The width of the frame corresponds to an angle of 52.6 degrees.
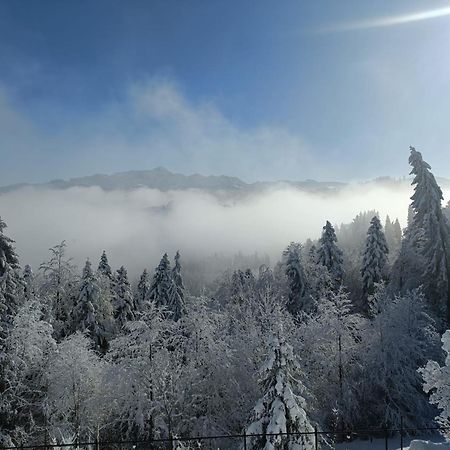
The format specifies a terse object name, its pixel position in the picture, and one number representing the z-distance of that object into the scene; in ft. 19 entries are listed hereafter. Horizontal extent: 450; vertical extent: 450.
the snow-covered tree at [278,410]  57.21
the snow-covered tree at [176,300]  199.71
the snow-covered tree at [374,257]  179.93
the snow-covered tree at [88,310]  140.15
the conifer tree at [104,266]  198.59
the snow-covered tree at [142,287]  241.96
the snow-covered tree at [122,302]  179.57
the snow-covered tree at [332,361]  94.12
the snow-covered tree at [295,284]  173.00
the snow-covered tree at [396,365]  96.58
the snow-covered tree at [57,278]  134.62
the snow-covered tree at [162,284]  199.62
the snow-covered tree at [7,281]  88.12
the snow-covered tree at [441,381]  48.88
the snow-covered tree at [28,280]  122.42
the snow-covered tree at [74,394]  81.35
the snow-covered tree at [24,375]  80.53
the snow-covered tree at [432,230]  109.50
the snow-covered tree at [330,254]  192.34
